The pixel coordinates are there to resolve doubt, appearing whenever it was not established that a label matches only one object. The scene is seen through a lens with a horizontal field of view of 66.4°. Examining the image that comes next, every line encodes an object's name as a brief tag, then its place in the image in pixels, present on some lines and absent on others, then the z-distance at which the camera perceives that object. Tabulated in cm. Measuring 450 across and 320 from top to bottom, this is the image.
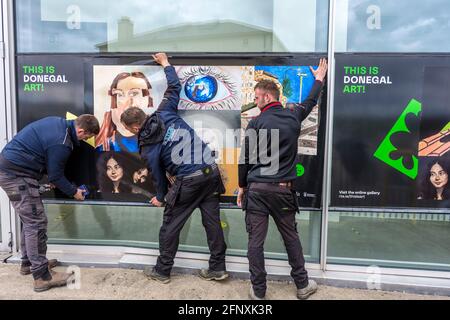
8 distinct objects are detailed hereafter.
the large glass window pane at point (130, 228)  378
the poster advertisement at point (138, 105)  341
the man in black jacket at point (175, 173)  315
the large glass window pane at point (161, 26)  344
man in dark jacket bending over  311
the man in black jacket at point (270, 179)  290
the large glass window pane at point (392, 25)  330
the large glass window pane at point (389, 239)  356
